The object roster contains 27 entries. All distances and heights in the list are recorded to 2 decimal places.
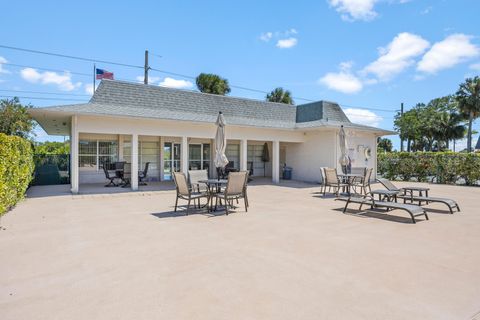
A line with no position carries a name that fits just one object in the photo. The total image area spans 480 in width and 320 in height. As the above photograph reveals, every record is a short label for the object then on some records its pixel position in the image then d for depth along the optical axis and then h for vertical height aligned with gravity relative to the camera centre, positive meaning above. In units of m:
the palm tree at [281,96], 34.43 +7.64
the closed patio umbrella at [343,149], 12.97 +0.51
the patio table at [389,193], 9.04 -0.99
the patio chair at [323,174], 12.13 -0.56
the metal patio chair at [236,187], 7.90 -0.75
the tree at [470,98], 32.88 +7.27
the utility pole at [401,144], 43.78 +2.56
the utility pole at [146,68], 25.38 +7.94
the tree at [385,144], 55.46 +3.22
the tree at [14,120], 19.59 +2.65
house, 12.57 +1.55
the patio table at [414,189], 9.42 -0.91
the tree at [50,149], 21.36 +0.78
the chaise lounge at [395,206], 7.12 -1.16
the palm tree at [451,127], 41.91 +4.98
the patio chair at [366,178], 11.24 -0.66
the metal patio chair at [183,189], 7.81 -0.78
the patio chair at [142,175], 14.75 -0.78
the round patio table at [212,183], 8.33 -0.72
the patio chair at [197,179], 9.11 -0.61
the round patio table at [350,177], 11.78 -0.70
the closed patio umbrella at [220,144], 9.89 +0.55
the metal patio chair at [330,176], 12.00 -0.63
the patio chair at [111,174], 13.69 -0.76
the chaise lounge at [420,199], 8.43 -1.13
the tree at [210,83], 32.22 +8.46
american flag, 20.88 +6.09
